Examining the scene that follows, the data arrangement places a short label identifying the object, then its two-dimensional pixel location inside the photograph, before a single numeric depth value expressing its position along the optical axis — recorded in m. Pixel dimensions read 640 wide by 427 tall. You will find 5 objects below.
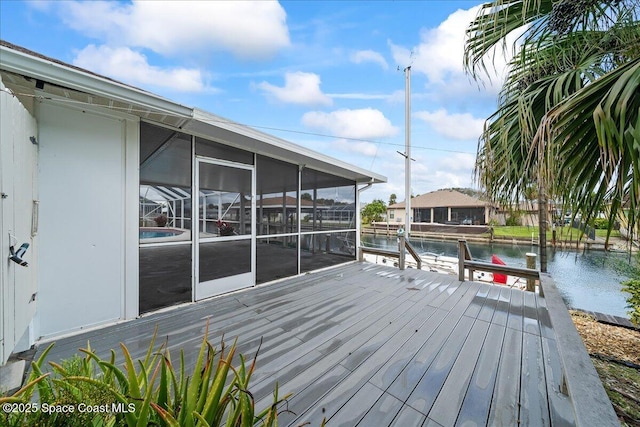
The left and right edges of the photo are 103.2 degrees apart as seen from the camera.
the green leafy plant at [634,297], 3.64
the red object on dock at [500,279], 7.45
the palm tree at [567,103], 1.12
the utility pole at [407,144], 10.87
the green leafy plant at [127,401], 0.87
